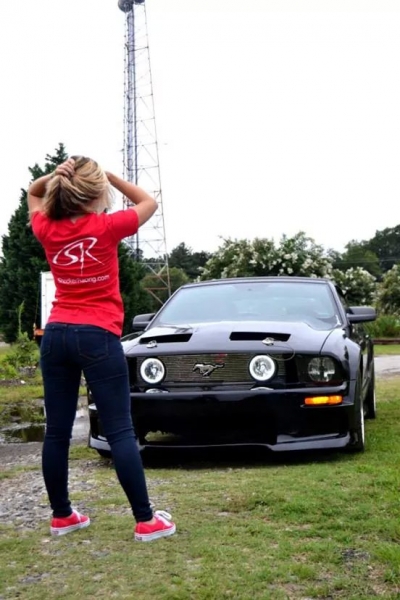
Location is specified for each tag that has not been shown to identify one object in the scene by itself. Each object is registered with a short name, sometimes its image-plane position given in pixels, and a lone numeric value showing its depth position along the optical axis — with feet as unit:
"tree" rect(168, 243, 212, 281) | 351.87
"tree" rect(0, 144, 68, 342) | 79.87
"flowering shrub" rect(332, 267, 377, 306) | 125.67
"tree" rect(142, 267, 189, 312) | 203.23
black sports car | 15.76
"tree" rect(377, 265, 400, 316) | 127.24
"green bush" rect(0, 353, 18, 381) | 41.14
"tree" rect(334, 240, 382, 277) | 330.95
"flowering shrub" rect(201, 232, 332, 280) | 116.30
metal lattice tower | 155.53
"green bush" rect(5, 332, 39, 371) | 43.32
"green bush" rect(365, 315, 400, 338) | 97.55
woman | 10.66
